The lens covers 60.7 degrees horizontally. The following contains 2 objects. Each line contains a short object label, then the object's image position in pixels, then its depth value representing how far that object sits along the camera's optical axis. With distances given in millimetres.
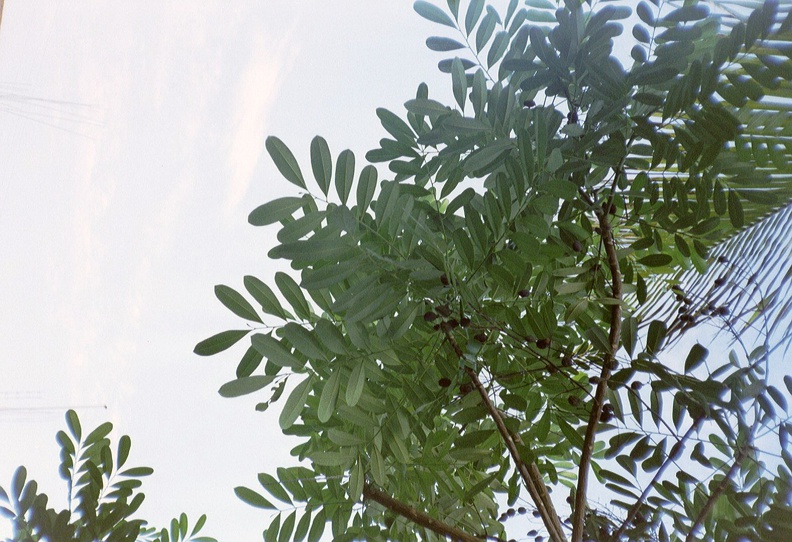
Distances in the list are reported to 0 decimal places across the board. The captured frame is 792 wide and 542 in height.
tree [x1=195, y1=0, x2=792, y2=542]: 603
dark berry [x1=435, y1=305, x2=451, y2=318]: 620
